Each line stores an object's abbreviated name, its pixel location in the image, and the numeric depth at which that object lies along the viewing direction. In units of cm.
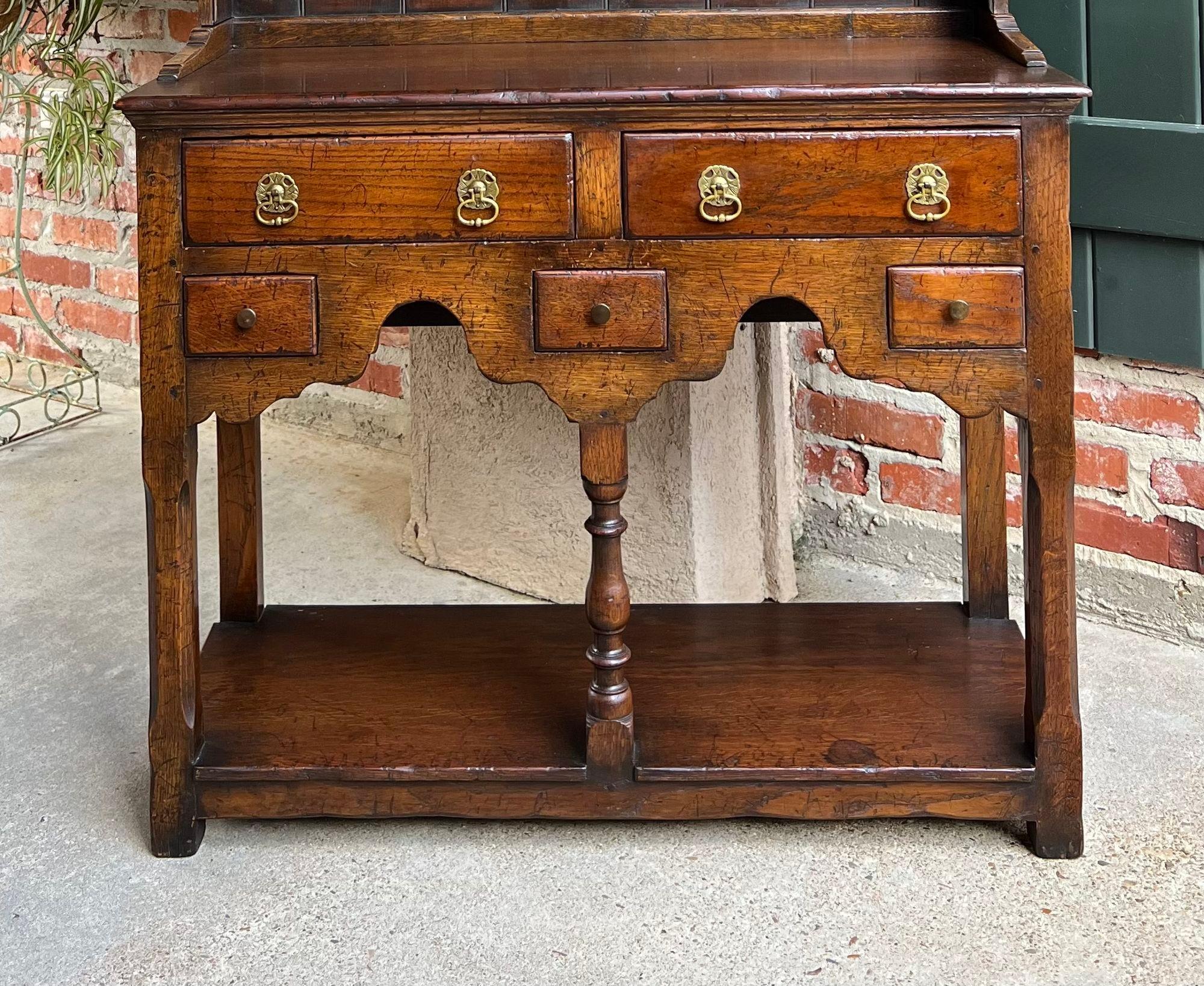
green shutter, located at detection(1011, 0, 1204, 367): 247
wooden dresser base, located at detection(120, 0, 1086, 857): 189
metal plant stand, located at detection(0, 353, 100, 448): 405
